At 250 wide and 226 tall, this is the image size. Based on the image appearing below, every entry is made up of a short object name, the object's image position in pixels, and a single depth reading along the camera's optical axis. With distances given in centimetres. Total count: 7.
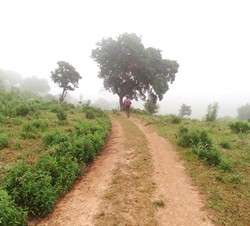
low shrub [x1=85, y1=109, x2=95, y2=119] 2711
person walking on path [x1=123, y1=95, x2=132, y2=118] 3136
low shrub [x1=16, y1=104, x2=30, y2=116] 2222
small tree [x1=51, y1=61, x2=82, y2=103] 4541
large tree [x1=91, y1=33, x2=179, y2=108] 4266
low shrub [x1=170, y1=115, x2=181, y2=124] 2739
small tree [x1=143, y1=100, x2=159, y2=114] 4928
